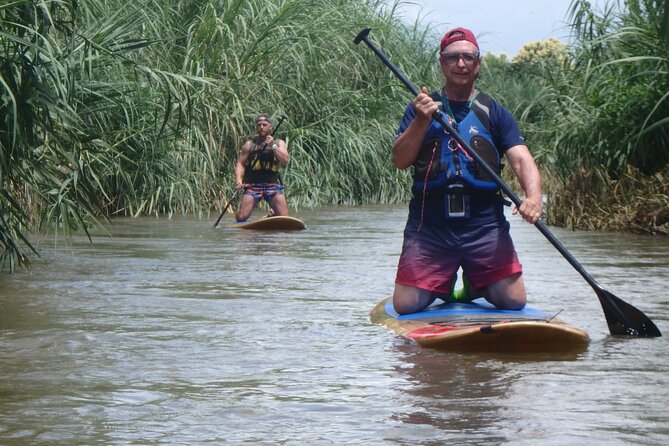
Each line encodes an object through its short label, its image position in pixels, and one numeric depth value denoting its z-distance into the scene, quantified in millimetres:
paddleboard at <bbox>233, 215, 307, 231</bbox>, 26898
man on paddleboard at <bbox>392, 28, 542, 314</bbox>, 11949
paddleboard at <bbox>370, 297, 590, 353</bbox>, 10694
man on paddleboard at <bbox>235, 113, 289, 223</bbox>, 28337
